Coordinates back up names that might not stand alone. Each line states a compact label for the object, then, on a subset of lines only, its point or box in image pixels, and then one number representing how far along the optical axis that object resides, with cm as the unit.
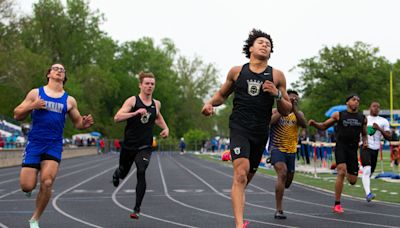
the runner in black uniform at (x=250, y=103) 725
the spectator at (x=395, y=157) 2457
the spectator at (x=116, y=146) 7881
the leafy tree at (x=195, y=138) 8329
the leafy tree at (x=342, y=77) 7544
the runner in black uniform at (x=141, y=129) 977
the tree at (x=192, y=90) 9606
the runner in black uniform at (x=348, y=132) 1122
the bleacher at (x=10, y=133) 3753
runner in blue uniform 782
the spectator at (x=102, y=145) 7435
